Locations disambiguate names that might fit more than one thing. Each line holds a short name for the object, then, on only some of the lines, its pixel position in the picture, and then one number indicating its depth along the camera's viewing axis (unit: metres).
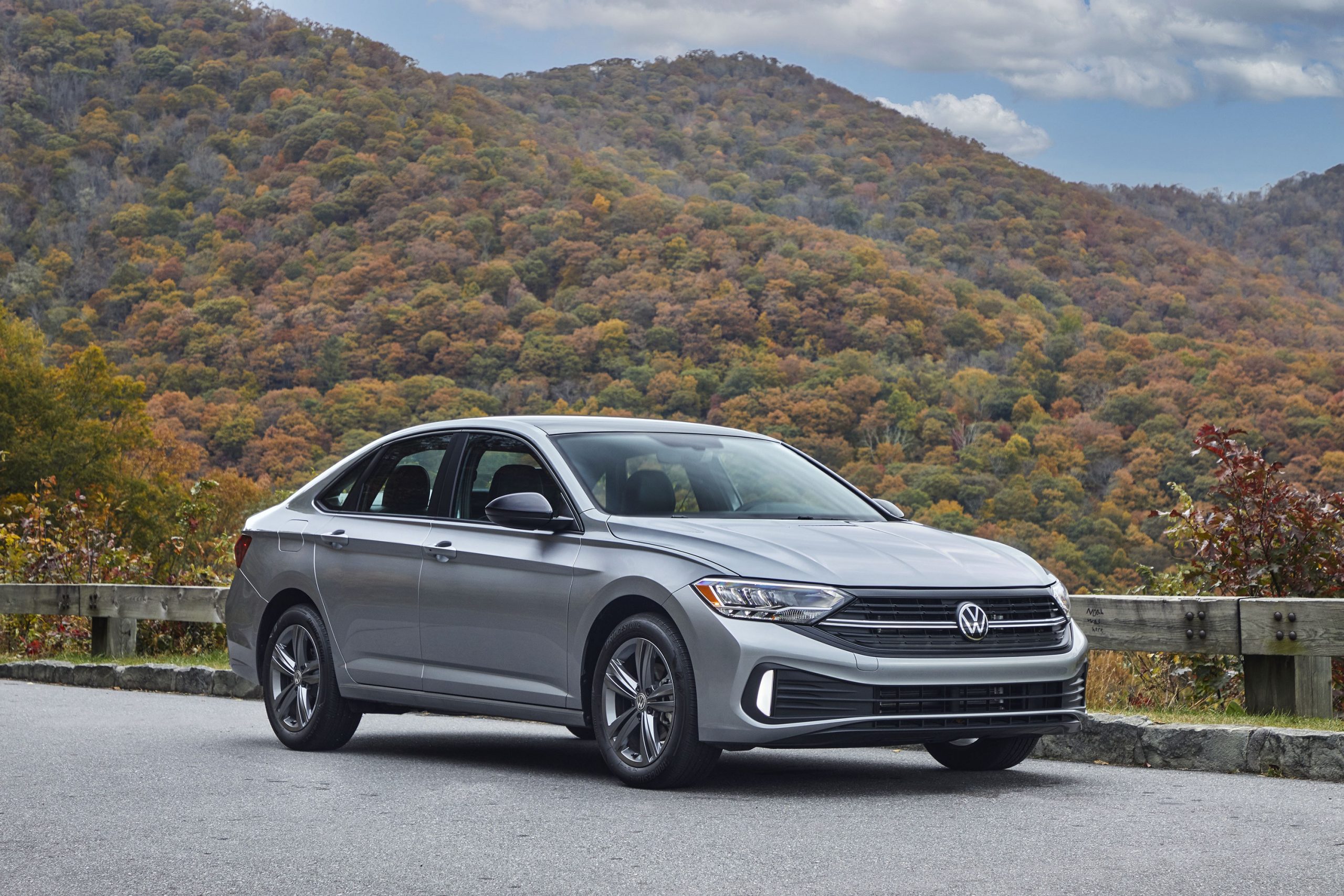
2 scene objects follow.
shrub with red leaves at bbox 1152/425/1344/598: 9.94
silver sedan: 7.02
